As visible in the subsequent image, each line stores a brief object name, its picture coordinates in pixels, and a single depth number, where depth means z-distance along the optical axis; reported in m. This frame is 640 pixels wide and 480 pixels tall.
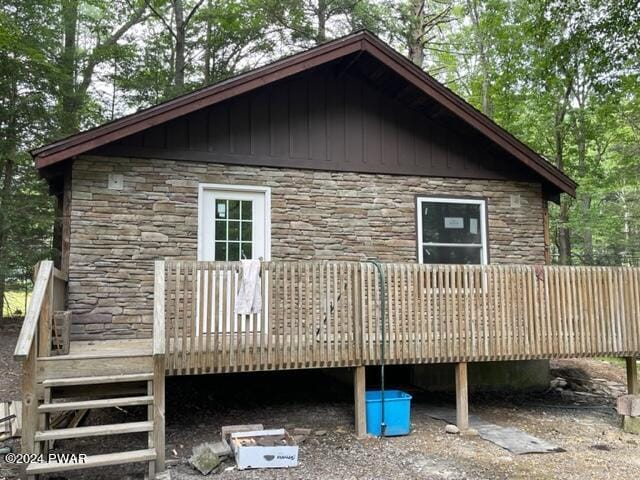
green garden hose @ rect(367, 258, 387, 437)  5.46
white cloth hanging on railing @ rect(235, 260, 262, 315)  4.99
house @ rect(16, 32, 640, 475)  4.86
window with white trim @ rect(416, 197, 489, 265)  7.80
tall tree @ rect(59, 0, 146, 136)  13.17
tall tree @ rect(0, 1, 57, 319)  11.51
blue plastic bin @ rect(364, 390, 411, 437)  5.52
